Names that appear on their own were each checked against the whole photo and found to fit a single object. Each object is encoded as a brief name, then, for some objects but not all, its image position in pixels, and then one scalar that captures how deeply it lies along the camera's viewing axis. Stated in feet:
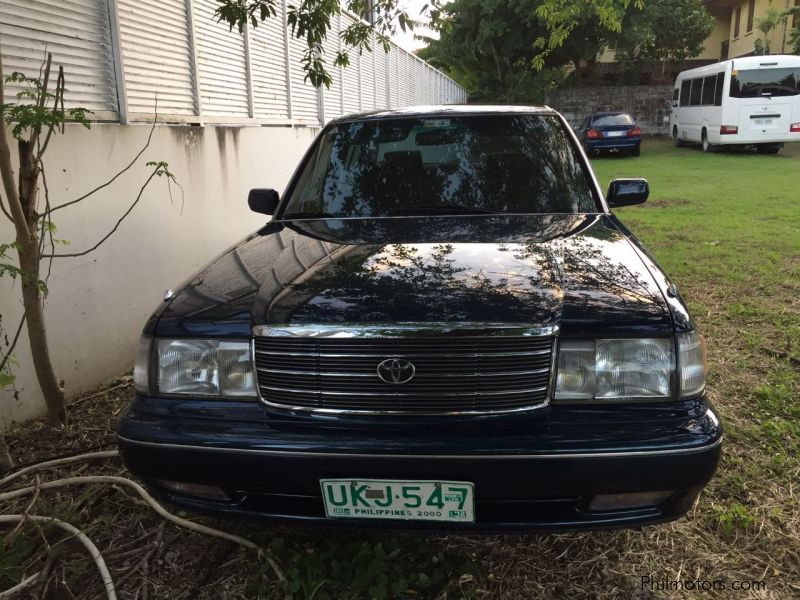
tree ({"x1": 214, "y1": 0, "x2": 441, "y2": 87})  11.64
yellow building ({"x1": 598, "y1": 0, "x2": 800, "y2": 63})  91.89
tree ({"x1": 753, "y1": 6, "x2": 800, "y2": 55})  80.75
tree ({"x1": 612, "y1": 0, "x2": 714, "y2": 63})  81.71
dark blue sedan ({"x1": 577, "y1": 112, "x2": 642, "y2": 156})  61.36
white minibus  53.88
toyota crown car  5.84
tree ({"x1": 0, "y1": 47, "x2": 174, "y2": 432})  8.53
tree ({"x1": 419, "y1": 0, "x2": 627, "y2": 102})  84.02
